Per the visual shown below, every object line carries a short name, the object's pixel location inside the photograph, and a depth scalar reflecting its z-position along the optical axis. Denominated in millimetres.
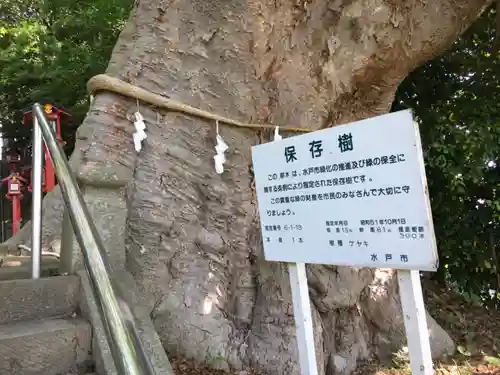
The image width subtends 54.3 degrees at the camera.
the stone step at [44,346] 2252
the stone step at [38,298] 2506
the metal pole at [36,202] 2842
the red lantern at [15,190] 8820
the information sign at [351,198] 1931
